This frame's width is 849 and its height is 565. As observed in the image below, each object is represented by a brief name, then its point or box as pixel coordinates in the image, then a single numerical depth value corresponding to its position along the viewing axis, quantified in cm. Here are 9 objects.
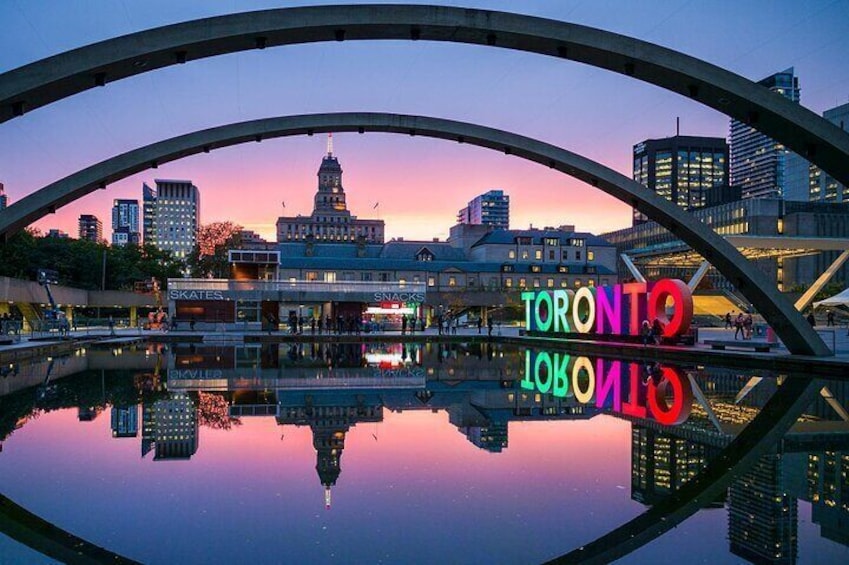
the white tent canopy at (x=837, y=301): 3655
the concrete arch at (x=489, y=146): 2175
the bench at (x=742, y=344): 2688
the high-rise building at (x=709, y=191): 15825
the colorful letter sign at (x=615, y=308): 3040
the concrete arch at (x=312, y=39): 1338
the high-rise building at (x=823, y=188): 17600
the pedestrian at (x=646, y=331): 3120
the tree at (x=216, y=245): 8056
